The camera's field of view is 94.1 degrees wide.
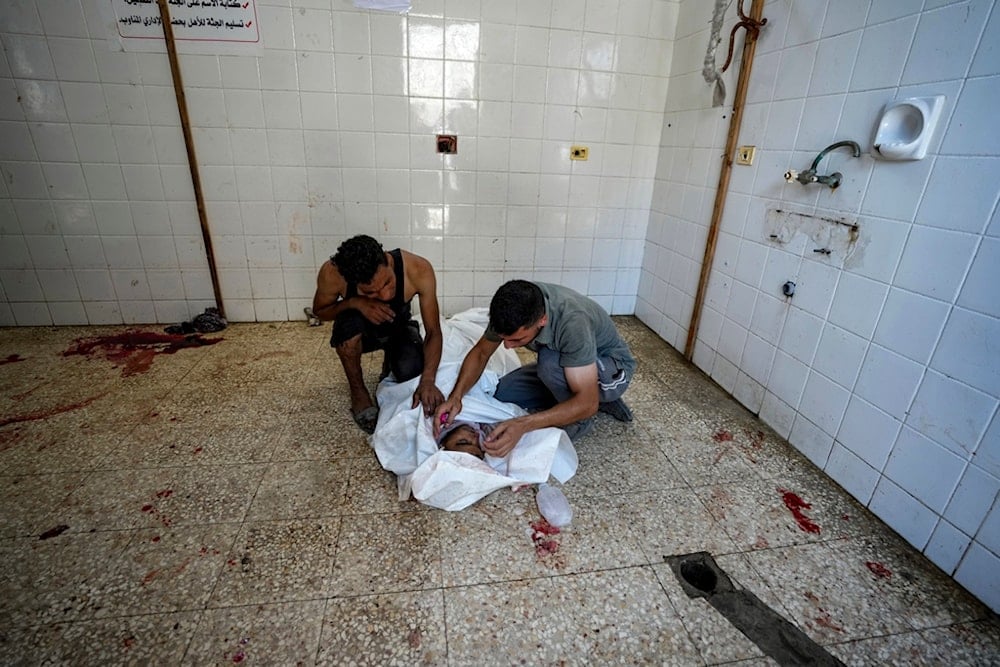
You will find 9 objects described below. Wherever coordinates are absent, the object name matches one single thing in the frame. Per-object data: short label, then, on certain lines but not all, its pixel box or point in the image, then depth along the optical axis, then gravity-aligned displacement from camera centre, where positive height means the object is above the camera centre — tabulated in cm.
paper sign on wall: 221 +55
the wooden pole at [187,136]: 223 +3
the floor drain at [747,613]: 109 -106
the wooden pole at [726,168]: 199 -1
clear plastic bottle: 142 -102
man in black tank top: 176 -64
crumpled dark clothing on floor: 267 -98
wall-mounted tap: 154 -2
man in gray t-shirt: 133 -64
